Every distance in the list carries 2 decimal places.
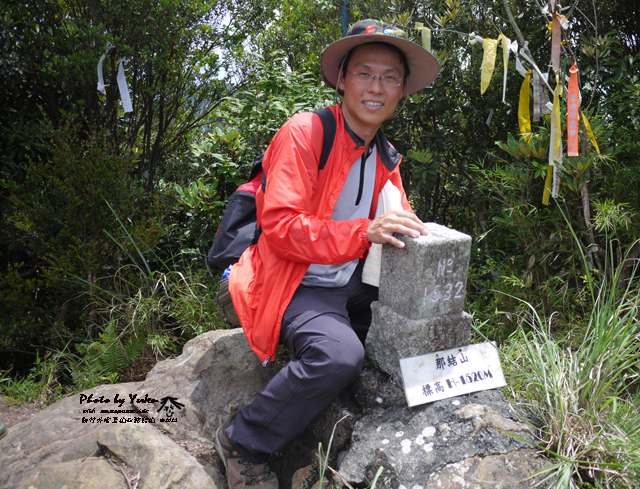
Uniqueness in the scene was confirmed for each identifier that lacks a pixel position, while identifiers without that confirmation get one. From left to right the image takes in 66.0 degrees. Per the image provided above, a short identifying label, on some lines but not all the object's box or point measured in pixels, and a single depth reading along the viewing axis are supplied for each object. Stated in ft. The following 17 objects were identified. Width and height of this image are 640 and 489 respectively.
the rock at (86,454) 7.11
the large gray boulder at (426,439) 6.23
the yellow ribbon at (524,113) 9.80
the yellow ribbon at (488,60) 9.23
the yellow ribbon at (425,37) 9.41
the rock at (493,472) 5.82
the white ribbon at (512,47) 9.07
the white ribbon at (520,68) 9.76
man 7.01
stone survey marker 6.95
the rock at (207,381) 8.89
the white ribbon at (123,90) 11.70
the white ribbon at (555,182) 9.67
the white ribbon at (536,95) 10.16
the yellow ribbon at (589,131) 9.32
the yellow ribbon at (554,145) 9.24
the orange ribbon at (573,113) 8.81
